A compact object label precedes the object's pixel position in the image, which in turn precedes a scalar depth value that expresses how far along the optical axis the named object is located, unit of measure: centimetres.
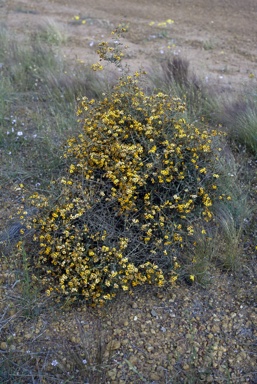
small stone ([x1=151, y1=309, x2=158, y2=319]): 338
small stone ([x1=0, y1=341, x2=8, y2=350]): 317
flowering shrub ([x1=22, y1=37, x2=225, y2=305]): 337
